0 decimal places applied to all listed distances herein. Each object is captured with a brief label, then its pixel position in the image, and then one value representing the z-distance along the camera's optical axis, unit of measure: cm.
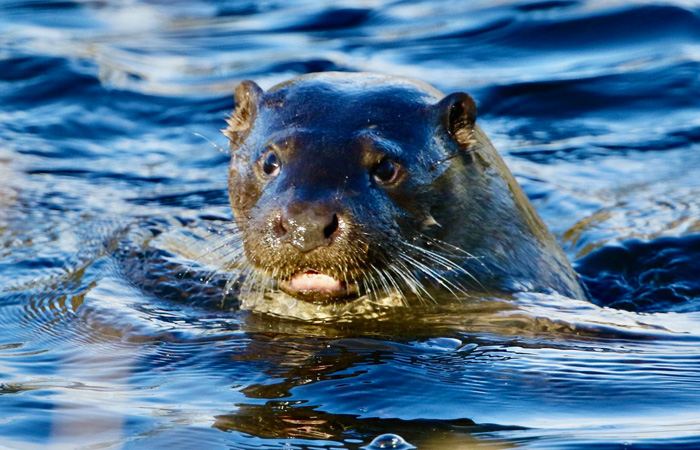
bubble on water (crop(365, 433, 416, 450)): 638
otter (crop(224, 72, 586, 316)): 845
